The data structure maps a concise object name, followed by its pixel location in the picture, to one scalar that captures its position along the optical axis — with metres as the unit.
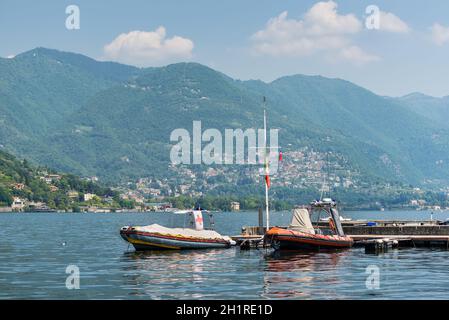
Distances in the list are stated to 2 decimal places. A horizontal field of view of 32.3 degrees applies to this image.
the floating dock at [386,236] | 80.82
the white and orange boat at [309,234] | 75.62
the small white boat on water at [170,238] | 82.38
